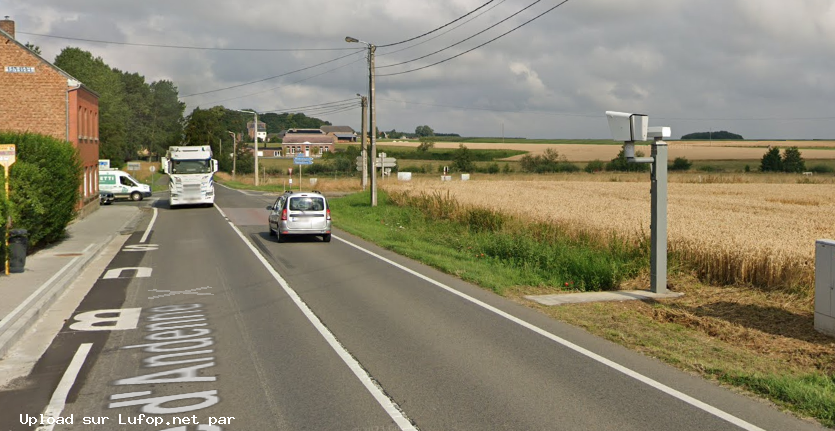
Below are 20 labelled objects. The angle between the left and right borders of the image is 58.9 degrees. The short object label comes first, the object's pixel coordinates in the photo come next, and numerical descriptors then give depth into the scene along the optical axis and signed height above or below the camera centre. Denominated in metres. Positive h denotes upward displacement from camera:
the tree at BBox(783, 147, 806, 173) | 83.38 +1.01
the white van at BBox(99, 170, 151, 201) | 50.06 -0.77
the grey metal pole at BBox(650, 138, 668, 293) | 13.38 -0.95
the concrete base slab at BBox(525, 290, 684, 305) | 13.15 -2.26
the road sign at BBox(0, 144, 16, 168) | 16.09 +0.43
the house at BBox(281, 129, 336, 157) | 181.10 +7.44
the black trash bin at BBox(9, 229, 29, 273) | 16.06 -1.63
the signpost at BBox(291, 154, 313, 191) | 56.22 +1.03
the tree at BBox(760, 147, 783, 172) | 84.31 +1.14
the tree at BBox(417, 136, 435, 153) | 131.75 +4.76
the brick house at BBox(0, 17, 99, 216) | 36.28 +4.02
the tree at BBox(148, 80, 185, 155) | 144.38 +12.44
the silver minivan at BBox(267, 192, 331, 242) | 23.64 -1.37
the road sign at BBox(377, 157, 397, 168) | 44.86 +0.67
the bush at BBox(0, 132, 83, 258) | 18.83 -0.35
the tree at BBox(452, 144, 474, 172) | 100.25 +1.57
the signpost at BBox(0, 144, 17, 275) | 16.08 +0.43
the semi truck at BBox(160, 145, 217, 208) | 40.94 -0.17
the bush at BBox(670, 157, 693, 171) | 90.38 +0.80
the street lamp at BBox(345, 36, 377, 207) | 36.12 +2.83
